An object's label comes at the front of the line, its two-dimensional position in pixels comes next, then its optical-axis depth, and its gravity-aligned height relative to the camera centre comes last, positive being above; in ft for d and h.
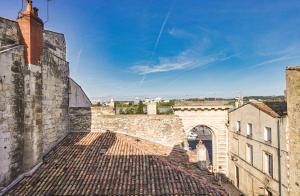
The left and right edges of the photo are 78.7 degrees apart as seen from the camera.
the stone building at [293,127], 32.24 -5.16
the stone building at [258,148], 36.27 -11.44
